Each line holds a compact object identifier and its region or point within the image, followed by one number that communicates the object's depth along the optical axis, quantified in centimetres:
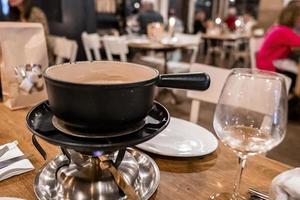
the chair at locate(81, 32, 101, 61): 303
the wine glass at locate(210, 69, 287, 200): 51
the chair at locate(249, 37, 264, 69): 304
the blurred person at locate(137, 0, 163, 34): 465
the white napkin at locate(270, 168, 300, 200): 45
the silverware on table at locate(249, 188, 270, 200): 50
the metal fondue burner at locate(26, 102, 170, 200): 41
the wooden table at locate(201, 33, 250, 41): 489
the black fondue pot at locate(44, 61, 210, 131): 38
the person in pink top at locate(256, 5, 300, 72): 293
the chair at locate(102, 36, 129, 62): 288
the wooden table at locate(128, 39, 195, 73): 296
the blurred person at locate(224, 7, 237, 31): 626
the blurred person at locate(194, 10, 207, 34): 682
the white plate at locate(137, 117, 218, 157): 64
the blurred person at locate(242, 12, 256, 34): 600
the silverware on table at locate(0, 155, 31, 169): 57
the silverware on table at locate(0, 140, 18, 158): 61
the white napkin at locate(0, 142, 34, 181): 54
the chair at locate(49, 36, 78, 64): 197
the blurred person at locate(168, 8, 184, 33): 543
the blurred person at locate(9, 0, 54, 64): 295
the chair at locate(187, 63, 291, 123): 109
